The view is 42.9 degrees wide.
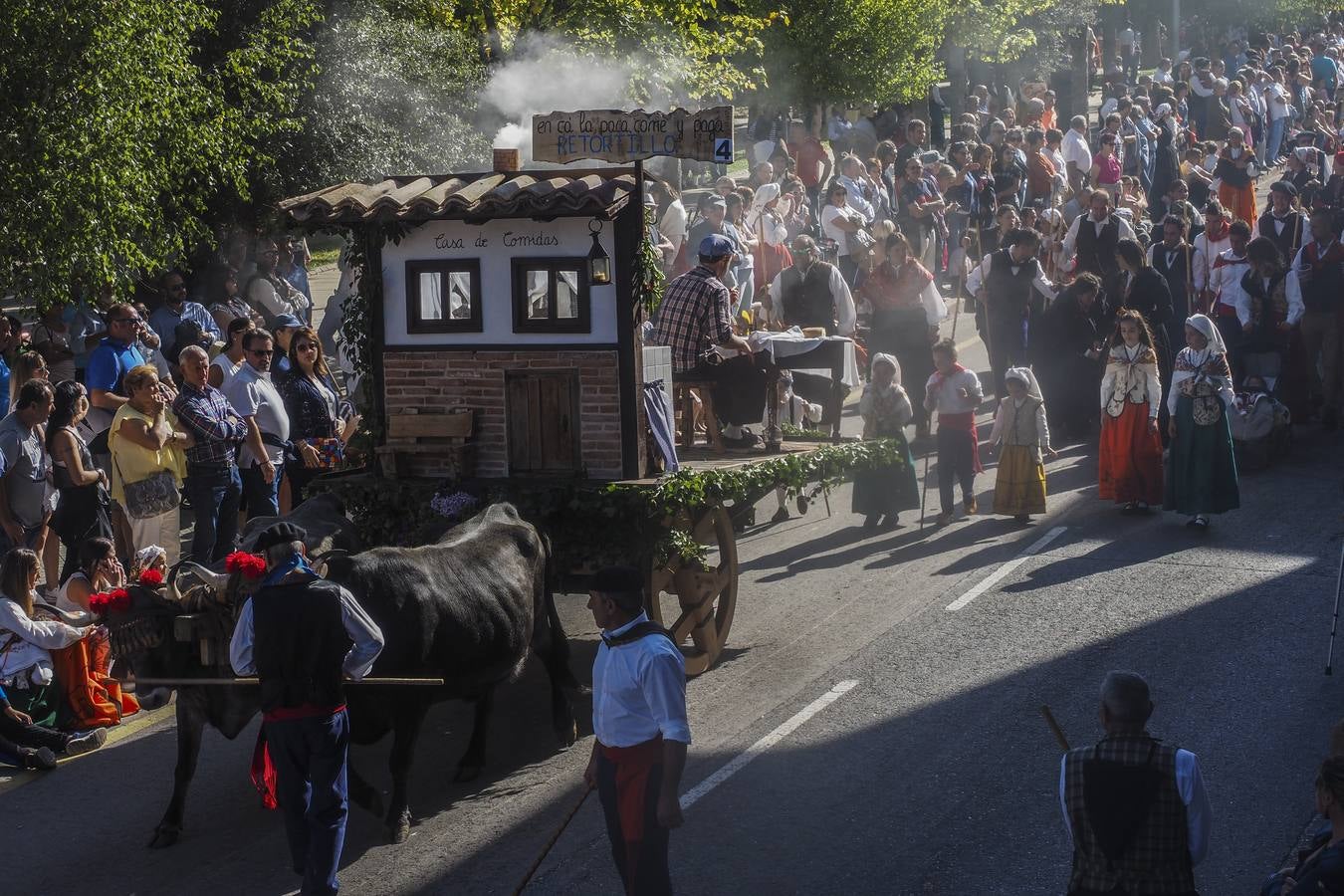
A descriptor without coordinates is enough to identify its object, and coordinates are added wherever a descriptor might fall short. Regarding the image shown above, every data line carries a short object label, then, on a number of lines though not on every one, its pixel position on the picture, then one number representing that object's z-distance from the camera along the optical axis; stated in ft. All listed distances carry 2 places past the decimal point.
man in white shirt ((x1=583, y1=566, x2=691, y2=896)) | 22.58
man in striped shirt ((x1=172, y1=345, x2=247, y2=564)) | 40.68
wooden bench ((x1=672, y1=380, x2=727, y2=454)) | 39.40
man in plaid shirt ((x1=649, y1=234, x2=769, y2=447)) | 38.52
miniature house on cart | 34.32
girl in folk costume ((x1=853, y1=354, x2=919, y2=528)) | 47.11
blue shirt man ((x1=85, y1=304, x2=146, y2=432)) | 44.06
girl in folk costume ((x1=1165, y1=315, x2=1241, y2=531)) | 46.06
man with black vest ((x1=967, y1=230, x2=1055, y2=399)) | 59.36
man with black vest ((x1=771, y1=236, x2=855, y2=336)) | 55.47
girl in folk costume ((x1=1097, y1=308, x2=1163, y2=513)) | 47.96
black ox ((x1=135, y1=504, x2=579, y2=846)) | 28.19
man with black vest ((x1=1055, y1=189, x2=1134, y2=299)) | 61.98
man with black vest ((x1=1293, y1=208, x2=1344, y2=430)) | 57.67
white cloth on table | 42.16
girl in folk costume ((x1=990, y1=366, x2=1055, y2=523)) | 47.32
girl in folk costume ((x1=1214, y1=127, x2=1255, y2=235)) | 85.25
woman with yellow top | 40.32
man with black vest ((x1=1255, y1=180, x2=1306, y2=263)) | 65.51
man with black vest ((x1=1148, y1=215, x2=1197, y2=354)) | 60.54
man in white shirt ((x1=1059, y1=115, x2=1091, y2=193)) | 88.38
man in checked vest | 19.86
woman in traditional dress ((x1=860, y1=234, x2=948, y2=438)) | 56.95
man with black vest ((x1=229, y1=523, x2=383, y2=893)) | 25.04
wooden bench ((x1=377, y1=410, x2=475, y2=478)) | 35.24
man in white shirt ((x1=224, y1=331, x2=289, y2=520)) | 42.14
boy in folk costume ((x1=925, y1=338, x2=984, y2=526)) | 48.42
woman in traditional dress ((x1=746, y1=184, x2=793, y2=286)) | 69.36
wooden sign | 34.78
